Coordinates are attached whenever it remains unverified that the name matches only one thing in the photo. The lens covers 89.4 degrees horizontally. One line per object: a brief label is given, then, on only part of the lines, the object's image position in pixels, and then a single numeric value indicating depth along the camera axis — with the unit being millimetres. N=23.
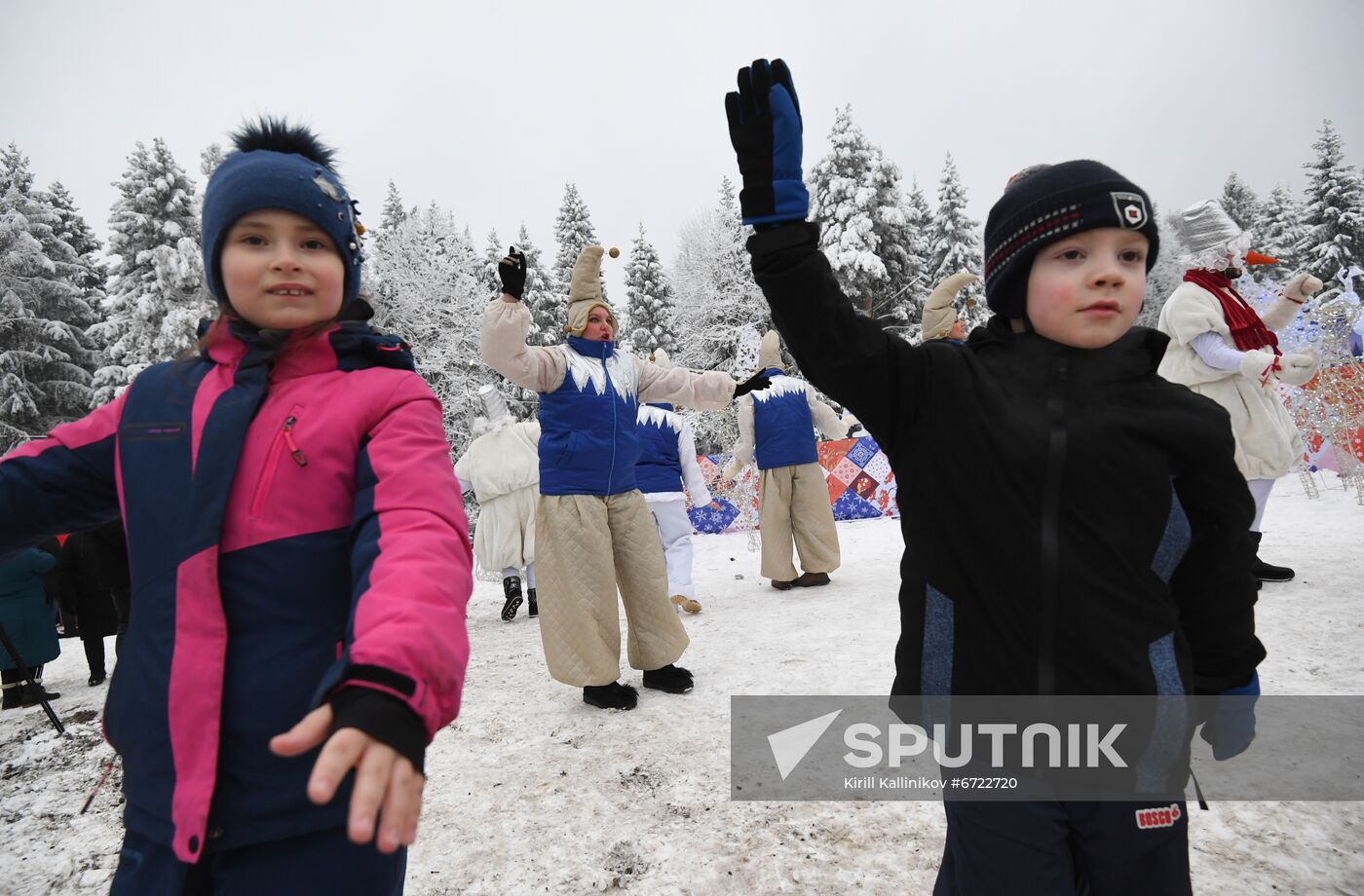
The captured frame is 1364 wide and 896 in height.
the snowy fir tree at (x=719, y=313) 24766
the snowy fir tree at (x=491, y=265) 27828
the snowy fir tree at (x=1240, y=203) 41469
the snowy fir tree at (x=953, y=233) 26219
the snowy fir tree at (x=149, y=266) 19641
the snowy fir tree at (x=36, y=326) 20562
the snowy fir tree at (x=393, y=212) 31642
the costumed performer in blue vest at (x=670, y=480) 6488
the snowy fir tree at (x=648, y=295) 27000
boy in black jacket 1321
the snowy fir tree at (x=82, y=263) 22875
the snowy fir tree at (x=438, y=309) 22406
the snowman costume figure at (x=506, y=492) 7203
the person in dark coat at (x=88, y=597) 5727
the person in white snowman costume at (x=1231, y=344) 4418
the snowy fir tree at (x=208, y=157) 22766
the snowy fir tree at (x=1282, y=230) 33500
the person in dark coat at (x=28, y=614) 5375
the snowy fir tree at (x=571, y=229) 27484
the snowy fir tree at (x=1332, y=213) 29891
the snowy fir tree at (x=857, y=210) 21516
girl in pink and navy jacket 1123
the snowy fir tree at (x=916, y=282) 23000
